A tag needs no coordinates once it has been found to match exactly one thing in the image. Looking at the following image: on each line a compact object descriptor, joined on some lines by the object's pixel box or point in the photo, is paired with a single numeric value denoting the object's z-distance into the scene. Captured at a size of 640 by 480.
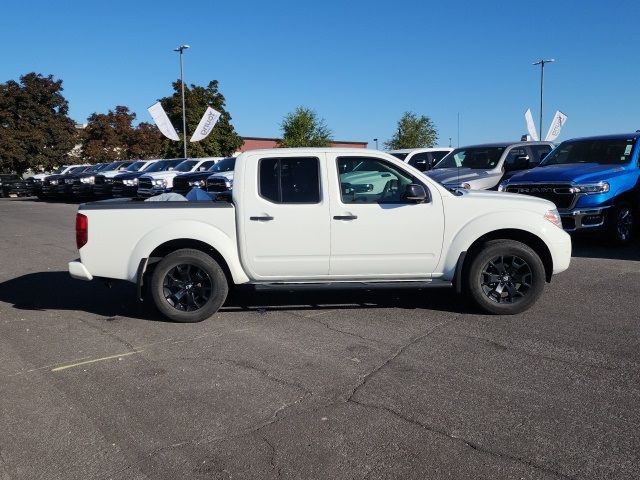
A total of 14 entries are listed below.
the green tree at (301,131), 47.72
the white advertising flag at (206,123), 32.06
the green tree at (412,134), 48.59
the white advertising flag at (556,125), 30.30
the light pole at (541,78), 38.53
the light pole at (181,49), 37.13
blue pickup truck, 9.70
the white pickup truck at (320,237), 5.90
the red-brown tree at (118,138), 49.88
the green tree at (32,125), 43.88
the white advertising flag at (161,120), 31.98
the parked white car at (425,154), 16.10
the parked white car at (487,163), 12.49
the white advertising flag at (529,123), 30.76
